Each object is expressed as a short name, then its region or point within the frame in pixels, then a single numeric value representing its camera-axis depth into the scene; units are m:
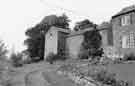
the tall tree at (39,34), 43.84
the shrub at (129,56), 17.46
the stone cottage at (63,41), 32.62
